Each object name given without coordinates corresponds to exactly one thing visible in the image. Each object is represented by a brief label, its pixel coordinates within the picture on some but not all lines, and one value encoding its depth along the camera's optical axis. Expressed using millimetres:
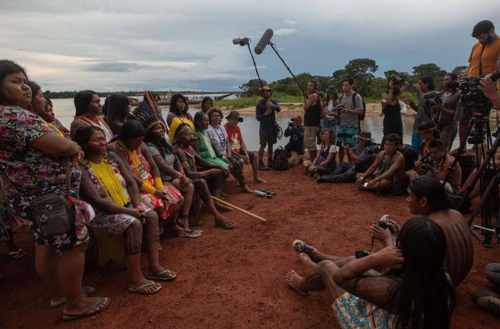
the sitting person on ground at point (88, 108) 3181
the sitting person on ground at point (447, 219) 2047
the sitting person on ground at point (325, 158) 6070
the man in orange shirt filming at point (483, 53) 4465
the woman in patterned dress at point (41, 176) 1951
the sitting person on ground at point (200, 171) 3988
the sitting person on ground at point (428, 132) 4324
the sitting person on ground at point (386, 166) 4832
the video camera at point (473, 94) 3202
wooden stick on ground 4059
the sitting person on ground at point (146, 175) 3148
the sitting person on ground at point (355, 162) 5594
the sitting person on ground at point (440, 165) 3979
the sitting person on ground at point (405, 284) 1563
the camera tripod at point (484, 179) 3062
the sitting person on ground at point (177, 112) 4543
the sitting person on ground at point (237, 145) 5657
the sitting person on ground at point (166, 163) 3773
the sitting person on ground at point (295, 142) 7066
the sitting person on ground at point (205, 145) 4723
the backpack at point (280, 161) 6777
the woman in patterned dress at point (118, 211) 2654
